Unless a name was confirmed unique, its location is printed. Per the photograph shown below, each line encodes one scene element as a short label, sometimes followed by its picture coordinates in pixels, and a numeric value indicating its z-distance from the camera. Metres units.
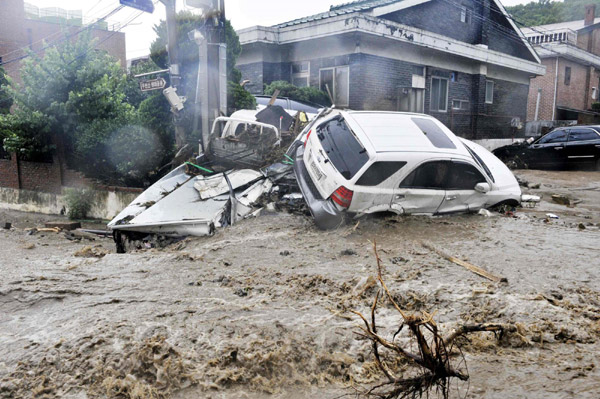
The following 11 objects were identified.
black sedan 14.41
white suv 6.25
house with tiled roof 14.20
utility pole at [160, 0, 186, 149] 9.92
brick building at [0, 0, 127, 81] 31.10
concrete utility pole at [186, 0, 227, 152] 9.74
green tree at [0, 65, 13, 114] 16.53
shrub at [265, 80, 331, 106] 13.70
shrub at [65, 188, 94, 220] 11.36
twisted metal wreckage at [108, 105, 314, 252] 7.04
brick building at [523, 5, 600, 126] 26.42
